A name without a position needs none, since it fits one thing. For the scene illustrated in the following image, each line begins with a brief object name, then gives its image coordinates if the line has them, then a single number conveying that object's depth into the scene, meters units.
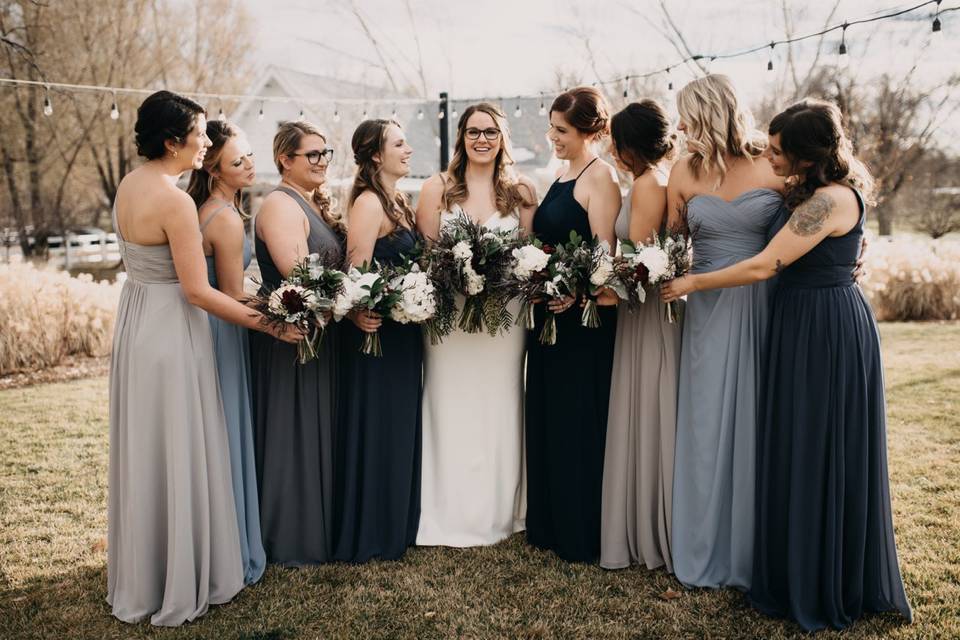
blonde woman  4.19
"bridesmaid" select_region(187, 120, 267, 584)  4.43
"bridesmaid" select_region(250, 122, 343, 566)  4.73
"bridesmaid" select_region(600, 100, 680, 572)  4.52
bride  5.09
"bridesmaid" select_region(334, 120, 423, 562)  4.85
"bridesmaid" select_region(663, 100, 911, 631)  3.74
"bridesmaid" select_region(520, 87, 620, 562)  4.78
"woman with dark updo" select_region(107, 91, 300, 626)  3.89
